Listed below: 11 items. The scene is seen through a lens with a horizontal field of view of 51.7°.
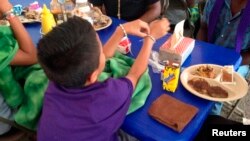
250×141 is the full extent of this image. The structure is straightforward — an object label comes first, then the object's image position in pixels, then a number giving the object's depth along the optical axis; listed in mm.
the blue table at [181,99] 811
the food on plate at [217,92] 943
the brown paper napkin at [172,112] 823
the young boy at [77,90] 712
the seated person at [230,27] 1352
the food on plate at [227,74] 1000
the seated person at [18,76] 1034
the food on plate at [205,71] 1027
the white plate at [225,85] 929
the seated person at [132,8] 1739
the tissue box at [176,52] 1081
